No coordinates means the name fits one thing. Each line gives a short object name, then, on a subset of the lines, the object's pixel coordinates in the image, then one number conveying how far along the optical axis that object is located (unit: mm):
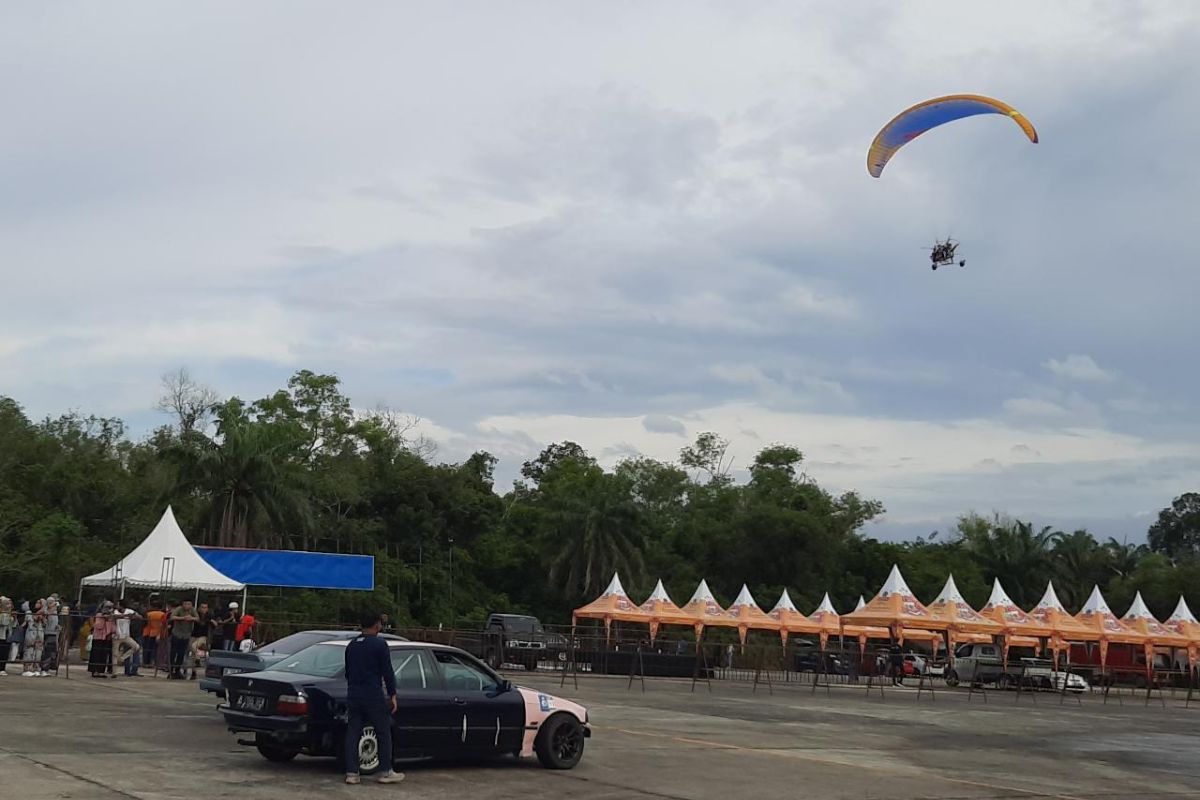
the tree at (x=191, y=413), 75188
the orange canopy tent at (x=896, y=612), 45219
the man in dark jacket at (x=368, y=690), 11125
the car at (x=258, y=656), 16109
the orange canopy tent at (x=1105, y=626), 50188
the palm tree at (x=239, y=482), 49312
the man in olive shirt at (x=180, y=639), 26219
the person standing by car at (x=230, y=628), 26469
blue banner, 41781
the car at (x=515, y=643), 34219
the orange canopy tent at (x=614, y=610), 46625
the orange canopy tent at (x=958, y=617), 46125
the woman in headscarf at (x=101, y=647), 25094
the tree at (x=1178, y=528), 127812
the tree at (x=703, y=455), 111125
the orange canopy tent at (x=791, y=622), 48738
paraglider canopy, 29719
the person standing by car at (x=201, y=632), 26594
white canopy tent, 29484
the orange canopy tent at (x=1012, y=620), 47781
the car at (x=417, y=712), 11633
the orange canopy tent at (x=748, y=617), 48531
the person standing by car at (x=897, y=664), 43656
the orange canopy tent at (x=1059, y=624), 48531
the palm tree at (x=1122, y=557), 87938
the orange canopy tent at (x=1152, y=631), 51750
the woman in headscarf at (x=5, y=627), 24688
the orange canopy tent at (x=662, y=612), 47375
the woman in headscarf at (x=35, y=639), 25203
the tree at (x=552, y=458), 107438
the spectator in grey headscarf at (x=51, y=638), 24983
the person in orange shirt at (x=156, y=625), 27031
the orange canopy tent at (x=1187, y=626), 52281
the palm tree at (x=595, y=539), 70188
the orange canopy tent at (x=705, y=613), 48219
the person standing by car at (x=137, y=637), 26469
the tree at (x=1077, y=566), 85250
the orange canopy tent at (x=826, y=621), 48906
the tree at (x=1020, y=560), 84812
